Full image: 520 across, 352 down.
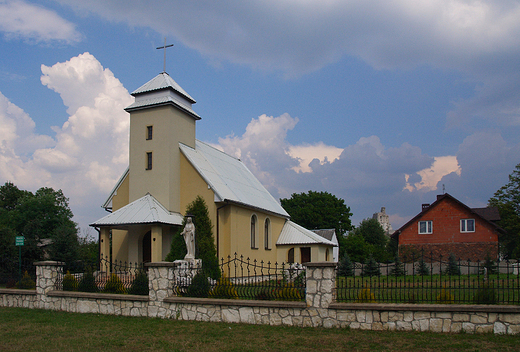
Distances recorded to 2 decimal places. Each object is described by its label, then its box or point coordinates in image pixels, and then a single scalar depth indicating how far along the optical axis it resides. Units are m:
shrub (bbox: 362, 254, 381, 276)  21.61
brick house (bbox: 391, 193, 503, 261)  34.34
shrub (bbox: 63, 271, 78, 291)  13.66
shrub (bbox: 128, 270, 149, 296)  12.58
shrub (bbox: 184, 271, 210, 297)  11.64
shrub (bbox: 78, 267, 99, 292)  13.52
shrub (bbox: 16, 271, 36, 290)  14.38
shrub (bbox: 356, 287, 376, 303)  9.75
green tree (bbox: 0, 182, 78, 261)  30.64
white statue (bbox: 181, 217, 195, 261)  16.83
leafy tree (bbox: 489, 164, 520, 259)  45.72
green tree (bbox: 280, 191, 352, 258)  55.56
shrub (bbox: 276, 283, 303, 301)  10.29
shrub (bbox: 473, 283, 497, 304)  8.94
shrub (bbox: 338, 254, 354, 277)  24.88
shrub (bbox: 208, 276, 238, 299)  11.19
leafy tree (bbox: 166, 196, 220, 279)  19.61
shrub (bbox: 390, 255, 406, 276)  20.53
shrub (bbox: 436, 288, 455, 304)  9.47
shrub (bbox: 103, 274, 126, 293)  13.16
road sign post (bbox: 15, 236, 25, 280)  16.86
